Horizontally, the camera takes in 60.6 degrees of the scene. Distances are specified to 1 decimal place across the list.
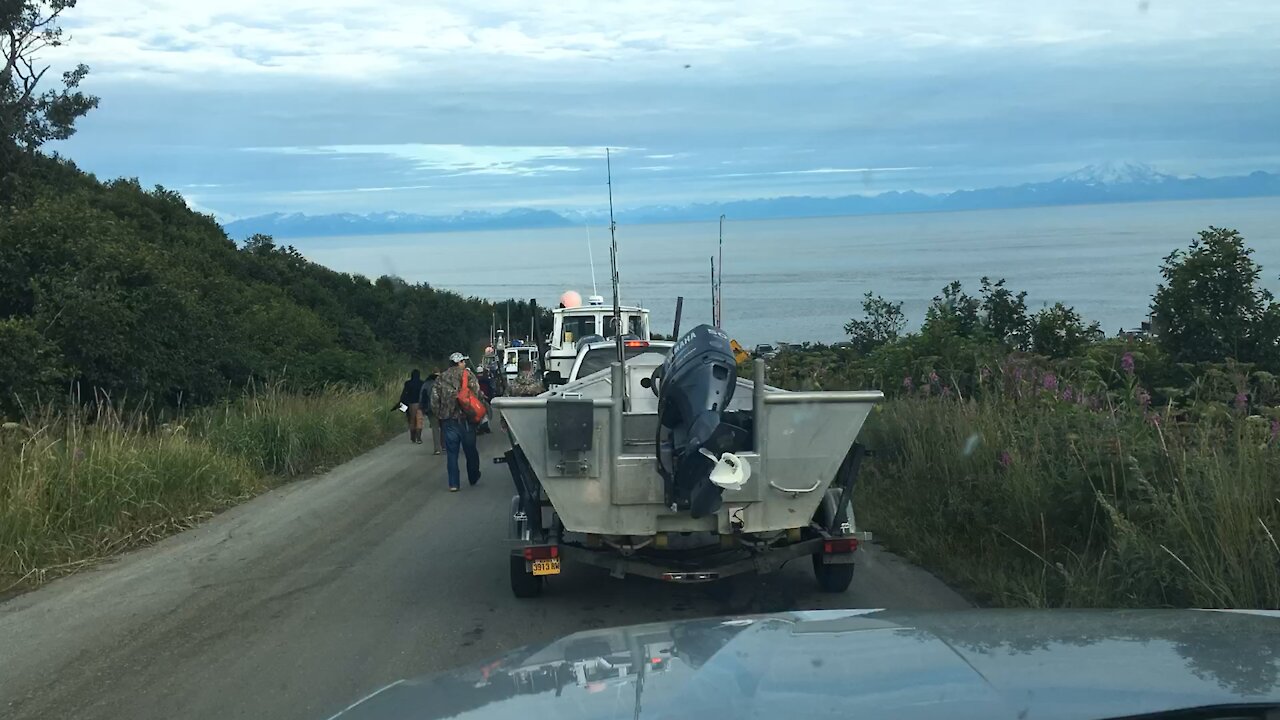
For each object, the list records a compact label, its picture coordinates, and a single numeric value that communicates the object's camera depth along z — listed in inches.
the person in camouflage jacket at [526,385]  652.7
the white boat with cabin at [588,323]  901.2
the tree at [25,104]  1286.9
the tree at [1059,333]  708.7
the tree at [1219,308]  612.1
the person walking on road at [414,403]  789.9
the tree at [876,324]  906.7
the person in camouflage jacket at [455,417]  553.0
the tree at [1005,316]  777.6
